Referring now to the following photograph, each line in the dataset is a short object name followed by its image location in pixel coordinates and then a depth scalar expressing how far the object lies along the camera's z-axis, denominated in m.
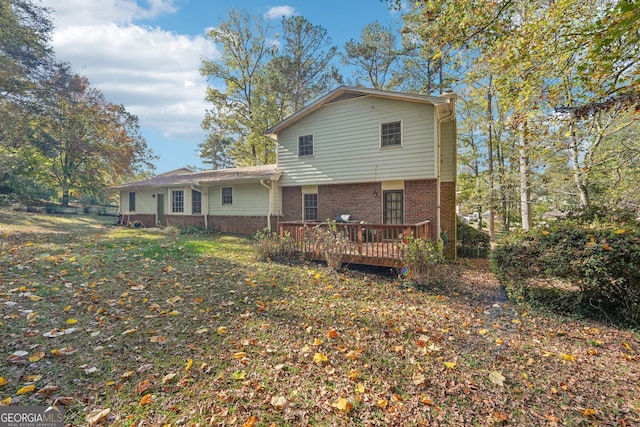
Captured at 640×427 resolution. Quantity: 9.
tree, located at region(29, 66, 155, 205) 20.05
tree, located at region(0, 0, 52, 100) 14.30
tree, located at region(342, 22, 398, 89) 19.41
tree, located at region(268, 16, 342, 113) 20.70
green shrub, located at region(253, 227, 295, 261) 8.27
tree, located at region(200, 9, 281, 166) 22.97
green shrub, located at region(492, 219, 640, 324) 4.12
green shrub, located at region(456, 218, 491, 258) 10.95
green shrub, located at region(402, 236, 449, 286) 6.05
